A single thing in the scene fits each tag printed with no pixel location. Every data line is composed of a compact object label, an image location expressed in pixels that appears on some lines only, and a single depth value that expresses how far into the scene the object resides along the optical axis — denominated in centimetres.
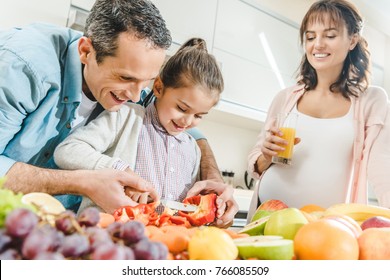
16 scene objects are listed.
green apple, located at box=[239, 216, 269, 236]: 64
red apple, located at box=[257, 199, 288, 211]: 93
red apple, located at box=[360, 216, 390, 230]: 64
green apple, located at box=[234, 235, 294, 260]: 44
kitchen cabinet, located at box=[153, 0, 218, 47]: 252
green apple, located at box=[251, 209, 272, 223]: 79
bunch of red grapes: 31
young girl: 119
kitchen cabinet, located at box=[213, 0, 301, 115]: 285
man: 90
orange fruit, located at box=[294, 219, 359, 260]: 46
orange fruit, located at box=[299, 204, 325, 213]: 85
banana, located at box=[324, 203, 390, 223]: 79
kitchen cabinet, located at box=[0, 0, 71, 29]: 198
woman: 137
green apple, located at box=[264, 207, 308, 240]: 55
